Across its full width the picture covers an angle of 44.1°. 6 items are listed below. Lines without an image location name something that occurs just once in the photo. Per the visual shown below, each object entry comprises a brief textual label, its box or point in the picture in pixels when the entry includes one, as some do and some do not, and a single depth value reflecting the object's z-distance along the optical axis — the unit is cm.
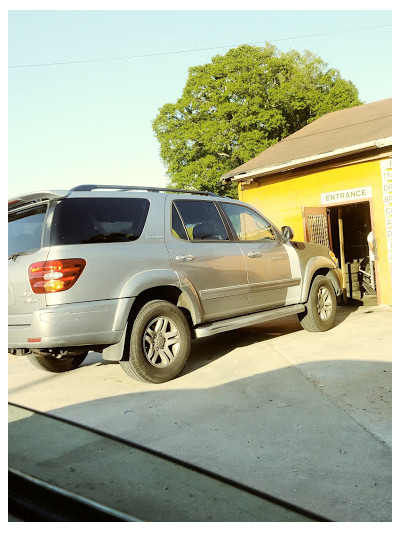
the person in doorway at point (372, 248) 1033
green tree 3478
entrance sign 1048
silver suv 434
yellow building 1023
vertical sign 1005
